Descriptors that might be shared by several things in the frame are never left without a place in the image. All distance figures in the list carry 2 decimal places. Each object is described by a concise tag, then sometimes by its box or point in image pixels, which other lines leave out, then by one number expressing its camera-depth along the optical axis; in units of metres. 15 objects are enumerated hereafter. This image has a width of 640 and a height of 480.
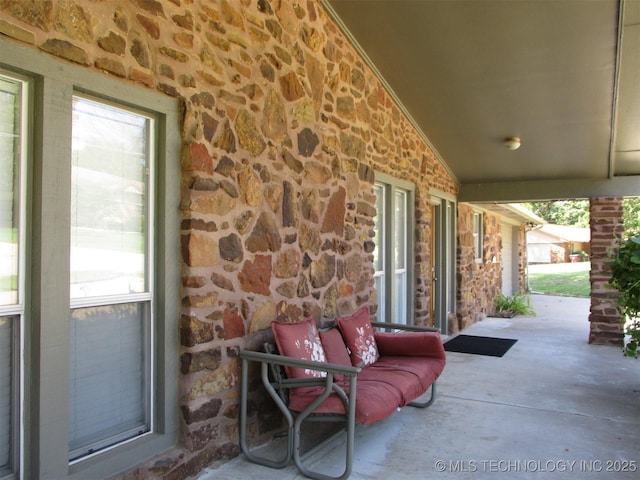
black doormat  6.52
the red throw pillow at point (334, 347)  3.56
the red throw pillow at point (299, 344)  3.11
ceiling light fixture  6.12
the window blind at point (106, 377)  2.36
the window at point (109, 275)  2.36
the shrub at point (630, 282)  4.41
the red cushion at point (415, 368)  3.39
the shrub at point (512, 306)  10.35
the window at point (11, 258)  2.07
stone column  6.92
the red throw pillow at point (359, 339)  3.81
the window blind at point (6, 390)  2.07
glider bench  2.84
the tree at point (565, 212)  30.30
